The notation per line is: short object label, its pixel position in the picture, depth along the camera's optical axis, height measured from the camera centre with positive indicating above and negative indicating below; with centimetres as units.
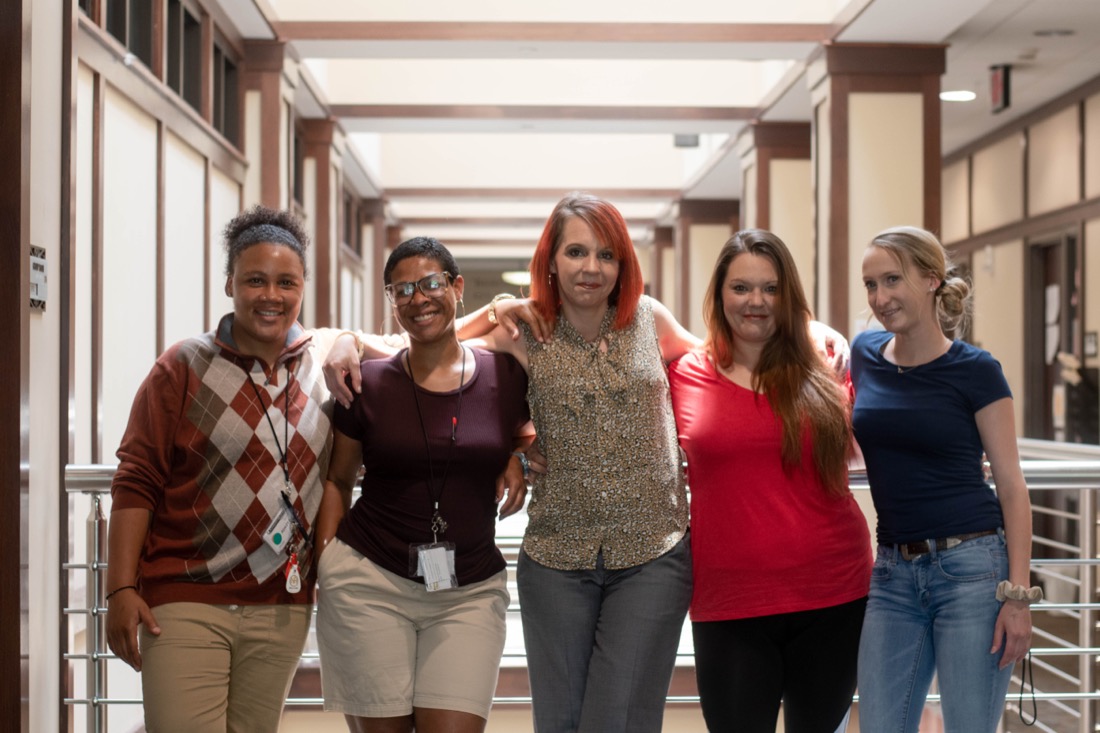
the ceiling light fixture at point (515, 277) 2019 +154
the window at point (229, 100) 721 +176
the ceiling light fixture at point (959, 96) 890 +218
